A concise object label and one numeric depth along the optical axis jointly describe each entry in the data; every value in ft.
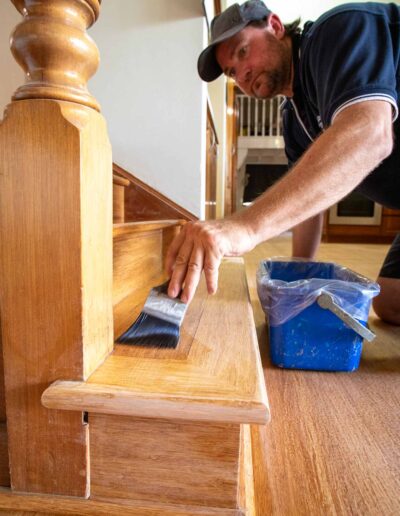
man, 1.98
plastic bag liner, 2.94
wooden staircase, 1.38
